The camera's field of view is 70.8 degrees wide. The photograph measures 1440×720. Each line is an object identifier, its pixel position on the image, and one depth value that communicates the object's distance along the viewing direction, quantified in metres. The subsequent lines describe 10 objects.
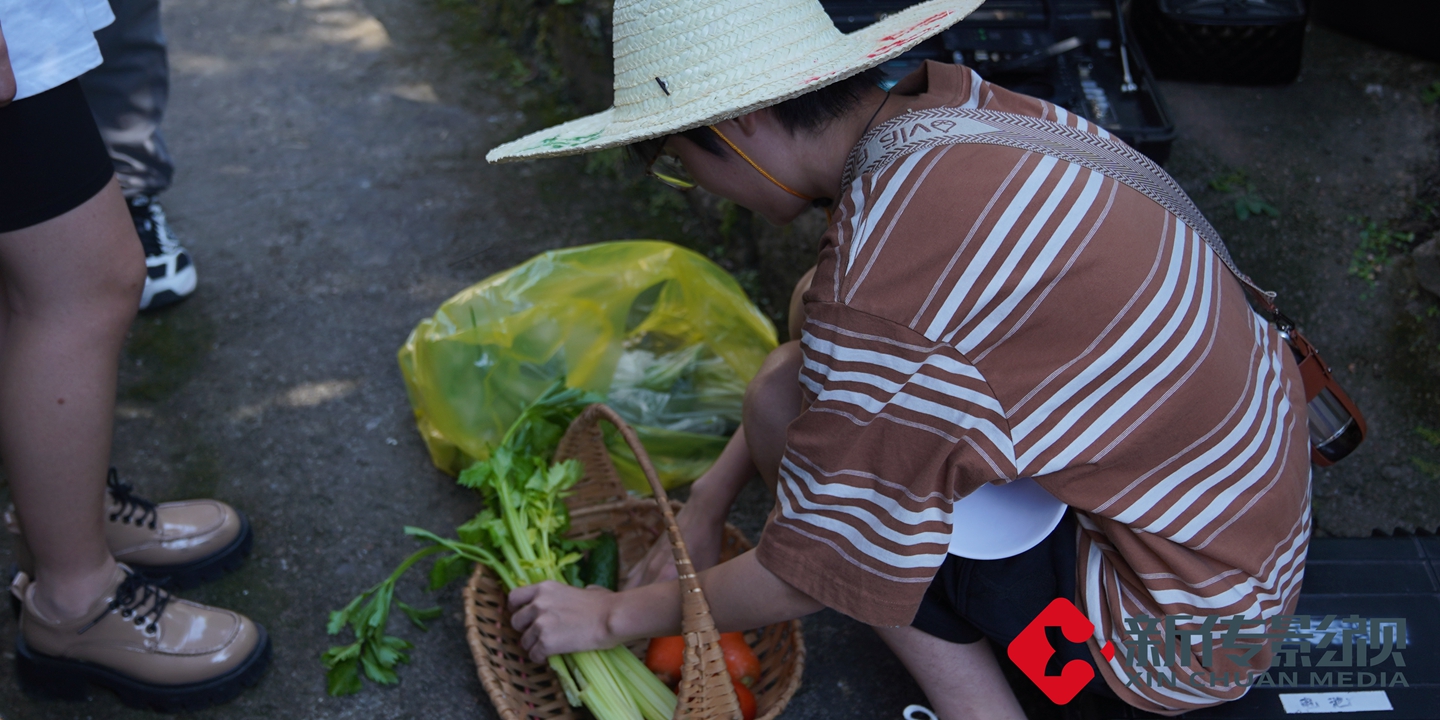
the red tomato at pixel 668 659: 1.88
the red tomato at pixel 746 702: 1.78
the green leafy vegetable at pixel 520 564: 1.79
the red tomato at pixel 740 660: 1.84
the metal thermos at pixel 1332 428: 1.66
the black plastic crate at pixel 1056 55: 2.47
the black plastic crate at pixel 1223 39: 2.86
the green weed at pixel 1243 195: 2.69
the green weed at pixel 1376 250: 2.57
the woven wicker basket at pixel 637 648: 1.56
